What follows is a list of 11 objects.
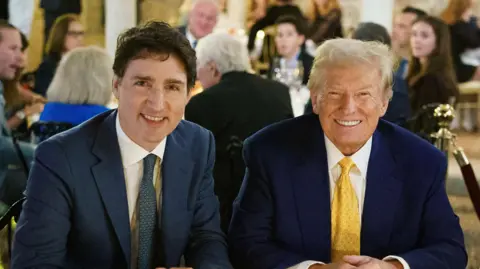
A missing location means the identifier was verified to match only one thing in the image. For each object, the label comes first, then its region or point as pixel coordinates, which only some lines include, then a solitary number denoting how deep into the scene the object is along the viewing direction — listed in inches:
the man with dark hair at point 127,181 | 74.7
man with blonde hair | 81.4
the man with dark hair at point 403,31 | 252.2
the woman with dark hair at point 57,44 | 230.5
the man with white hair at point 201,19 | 254.5
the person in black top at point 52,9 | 327.3
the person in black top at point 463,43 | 319.3
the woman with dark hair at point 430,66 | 200.1
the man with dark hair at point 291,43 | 239.9
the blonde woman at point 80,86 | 145.5
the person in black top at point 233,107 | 152.3
